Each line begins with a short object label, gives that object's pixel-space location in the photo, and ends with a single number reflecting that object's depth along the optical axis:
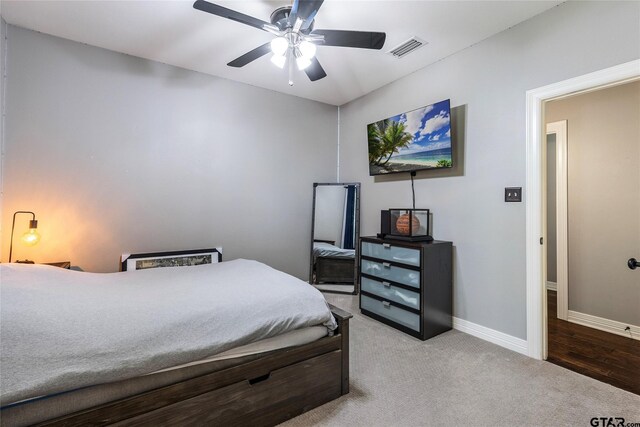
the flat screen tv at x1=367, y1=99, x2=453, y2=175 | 2.73
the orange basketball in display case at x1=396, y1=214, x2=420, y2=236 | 2.84
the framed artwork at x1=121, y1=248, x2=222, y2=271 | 2.85
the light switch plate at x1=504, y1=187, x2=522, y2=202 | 2.33
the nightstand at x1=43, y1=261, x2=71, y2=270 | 2.43
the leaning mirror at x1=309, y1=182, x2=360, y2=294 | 3.92
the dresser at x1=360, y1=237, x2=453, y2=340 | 2.56
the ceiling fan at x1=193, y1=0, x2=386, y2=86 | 1.80
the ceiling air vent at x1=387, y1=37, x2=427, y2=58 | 2.60
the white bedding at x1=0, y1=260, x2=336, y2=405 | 1.05
